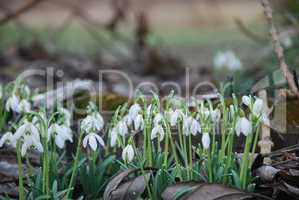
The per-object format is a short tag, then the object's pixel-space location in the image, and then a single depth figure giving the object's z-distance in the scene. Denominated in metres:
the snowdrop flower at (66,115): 4.26
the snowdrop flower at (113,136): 3.87
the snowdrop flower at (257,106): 3.39
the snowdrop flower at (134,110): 3.87
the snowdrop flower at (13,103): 4.52
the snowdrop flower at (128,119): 3.96
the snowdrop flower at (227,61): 7.88
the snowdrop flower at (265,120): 3.52
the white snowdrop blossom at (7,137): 3.71
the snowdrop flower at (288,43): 7.47
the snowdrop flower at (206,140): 3.49
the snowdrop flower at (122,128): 3.83
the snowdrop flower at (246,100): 3.46
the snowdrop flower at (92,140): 3.65
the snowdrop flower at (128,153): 3.60
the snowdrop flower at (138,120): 3.77
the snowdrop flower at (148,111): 3.72
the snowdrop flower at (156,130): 3.65
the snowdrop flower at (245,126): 3.37
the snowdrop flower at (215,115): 3.75
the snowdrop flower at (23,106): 4.47
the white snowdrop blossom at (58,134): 3.78
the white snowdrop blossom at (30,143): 3.54
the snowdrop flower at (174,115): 3.65
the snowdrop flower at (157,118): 3.66
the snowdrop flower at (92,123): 3.79
